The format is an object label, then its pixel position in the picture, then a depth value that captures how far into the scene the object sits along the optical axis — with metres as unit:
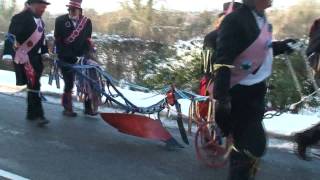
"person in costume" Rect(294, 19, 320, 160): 6.50
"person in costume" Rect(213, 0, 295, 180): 4.73
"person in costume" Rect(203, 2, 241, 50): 6.71
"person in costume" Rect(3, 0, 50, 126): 8.70
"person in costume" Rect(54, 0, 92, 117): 9.38
